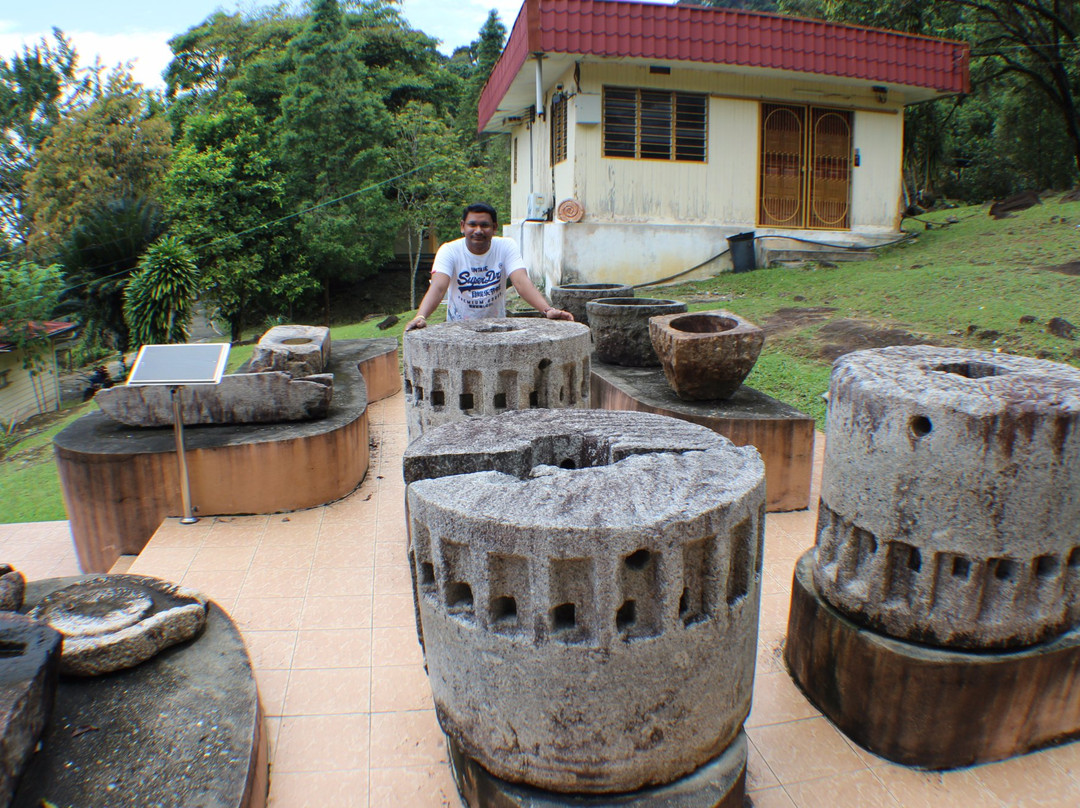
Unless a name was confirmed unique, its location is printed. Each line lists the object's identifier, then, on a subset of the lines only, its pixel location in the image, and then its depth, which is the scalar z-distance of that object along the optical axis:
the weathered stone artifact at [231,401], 4.96
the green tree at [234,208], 18.72
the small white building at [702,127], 10.88
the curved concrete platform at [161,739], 2.17
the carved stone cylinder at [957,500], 2.41
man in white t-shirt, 4.60
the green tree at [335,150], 20.06
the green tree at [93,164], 19.75
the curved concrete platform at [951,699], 2.62
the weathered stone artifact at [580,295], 7.18
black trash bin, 12.01
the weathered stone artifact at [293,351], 5.90
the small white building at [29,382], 16.71
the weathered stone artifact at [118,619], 2.63
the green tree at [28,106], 24.23
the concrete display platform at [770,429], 4.73
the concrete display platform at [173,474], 4.54
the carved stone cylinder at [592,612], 1.98
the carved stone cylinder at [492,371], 3.68
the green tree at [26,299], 15.22
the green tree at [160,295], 13.22
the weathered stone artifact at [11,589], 2.87
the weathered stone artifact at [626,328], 6.20
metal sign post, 4.28
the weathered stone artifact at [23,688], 2.01
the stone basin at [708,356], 4.82
